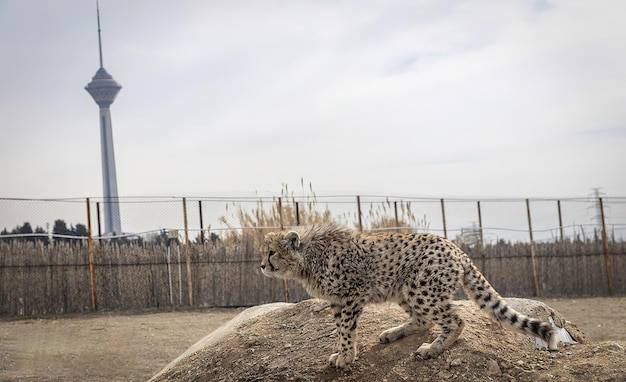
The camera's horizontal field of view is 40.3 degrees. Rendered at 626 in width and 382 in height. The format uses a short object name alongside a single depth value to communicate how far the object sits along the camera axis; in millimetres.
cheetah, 5105
